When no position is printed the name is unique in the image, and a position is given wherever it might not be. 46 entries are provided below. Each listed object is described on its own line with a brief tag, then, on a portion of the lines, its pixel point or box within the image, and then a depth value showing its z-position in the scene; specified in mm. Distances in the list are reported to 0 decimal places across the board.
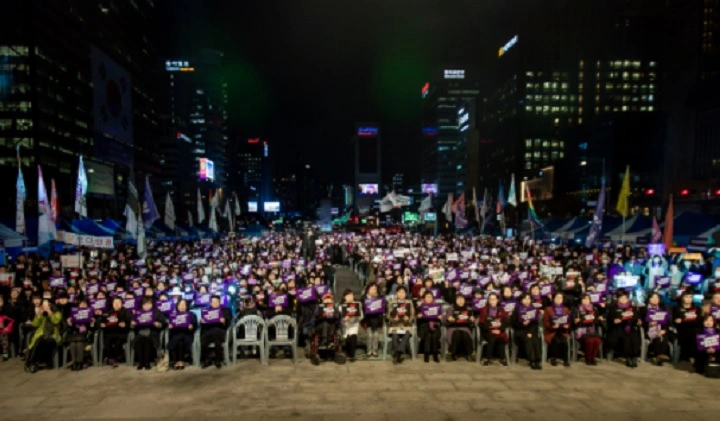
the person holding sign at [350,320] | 11117
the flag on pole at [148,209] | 24750
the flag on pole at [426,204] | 40422
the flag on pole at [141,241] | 18291
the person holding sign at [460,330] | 11156
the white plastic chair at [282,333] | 10875
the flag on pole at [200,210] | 41609
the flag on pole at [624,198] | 23938
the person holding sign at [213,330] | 10773
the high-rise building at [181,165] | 143000
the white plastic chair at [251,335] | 10801
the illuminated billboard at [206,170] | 129375
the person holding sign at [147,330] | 10586
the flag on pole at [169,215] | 30734
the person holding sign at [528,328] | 10523
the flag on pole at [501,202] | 35447
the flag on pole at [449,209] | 41812
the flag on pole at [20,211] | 20016
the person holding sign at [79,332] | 10614
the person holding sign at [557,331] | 10719
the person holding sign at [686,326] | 10758
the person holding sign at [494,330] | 10805
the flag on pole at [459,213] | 37969
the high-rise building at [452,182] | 194400
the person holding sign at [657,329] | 10758
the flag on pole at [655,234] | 21533
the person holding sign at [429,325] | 11047
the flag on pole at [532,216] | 30781
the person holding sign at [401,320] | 11164
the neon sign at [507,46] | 149375
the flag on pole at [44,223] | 19703
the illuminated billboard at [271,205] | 159250
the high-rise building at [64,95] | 54844
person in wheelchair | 11164
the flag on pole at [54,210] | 21797
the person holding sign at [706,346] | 9836
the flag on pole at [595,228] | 22266
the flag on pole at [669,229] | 21234
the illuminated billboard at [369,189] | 175000
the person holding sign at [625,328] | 10633
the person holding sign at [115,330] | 10953
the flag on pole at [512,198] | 31656
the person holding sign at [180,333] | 10633
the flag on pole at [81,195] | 20750
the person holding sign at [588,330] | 10742
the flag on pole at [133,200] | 19484
